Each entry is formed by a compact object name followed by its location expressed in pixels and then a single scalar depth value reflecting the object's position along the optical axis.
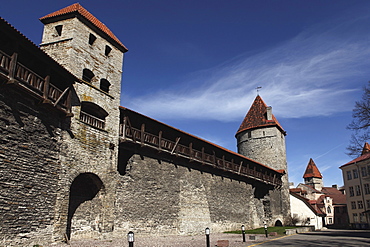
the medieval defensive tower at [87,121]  13.32
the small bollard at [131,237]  7.42
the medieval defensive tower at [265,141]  34.97
